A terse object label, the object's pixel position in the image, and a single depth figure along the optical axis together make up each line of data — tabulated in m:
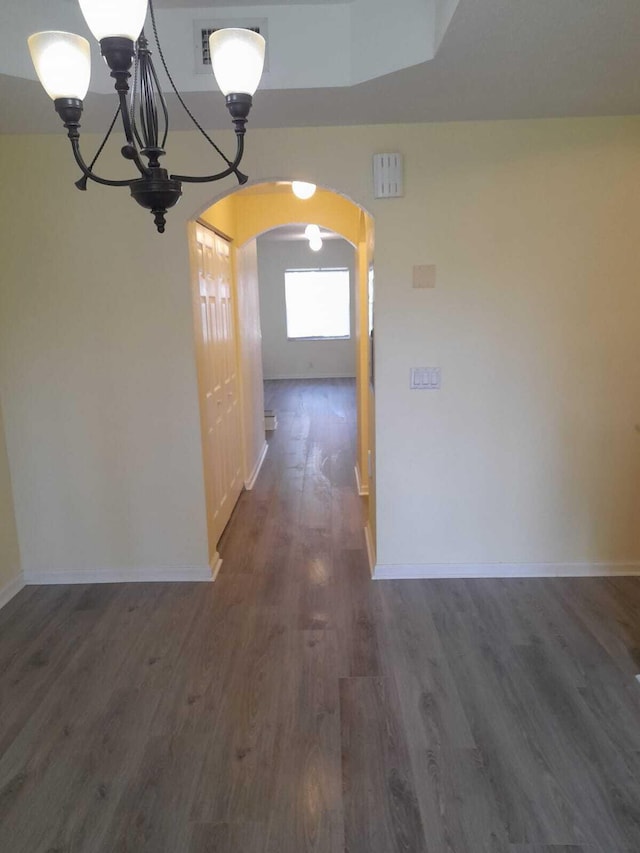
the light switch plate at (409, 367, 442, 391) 3.01
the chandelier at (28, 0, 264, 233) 1.30
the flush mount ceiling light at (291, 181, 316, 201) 3.79
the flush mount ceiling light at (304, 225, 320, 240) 6.92
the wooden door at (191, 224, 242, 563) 3.26
